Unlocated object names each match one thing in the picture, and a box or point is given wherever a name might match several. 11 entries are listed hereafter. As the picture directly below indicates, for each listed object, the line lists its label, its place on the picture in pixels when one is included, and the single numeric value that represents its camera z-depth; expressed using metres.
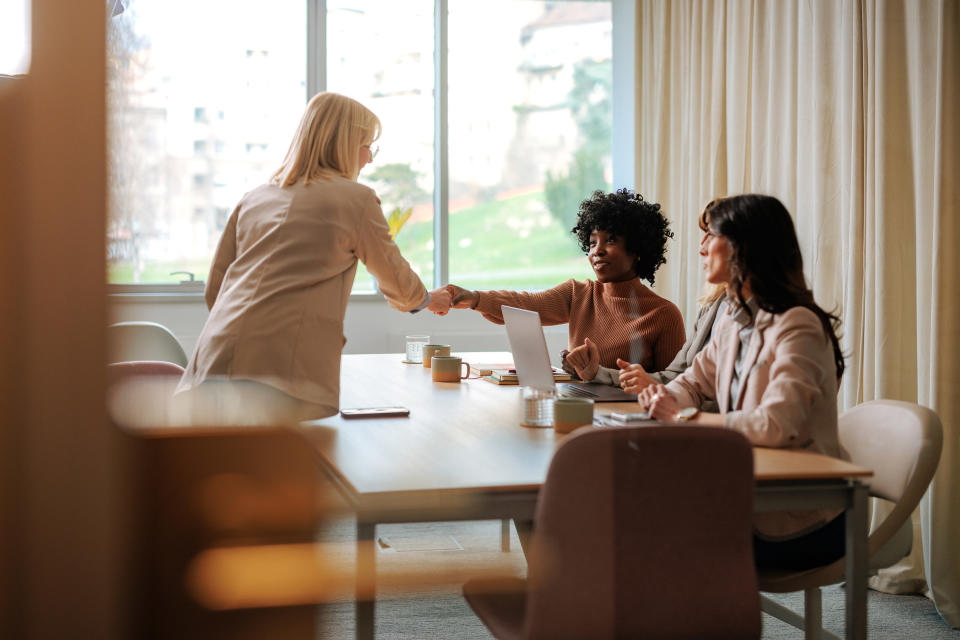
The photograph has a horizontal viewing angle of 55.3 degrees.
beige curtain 2.75
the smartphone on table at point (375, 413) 2.03
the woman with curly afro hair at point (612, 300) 2.73
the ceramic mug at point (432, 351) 3.11
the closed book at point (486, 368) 2.82
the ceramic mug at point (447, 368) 2.70
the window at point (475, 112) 4.96
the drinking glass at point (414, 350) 3.20
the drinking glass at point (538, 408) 1.92
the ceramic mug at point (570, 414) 1.83
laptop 2.33
